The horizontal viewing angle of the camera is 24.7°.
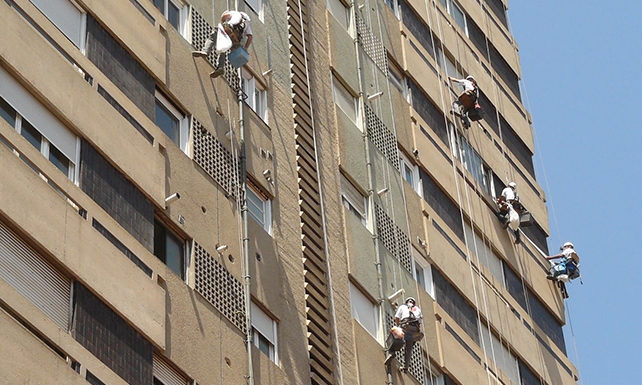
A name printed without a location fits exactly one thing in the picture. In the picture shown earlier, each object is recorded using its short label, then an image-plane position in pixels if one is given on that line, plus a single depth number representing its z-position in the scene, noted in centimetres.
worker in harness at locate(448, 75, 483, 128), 3712
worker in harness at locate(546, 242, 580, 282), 3912
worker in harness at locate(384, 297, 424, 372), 2841
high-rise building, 2064
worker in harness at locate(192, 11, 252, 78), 2609
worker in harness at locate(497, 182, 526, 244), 3738
